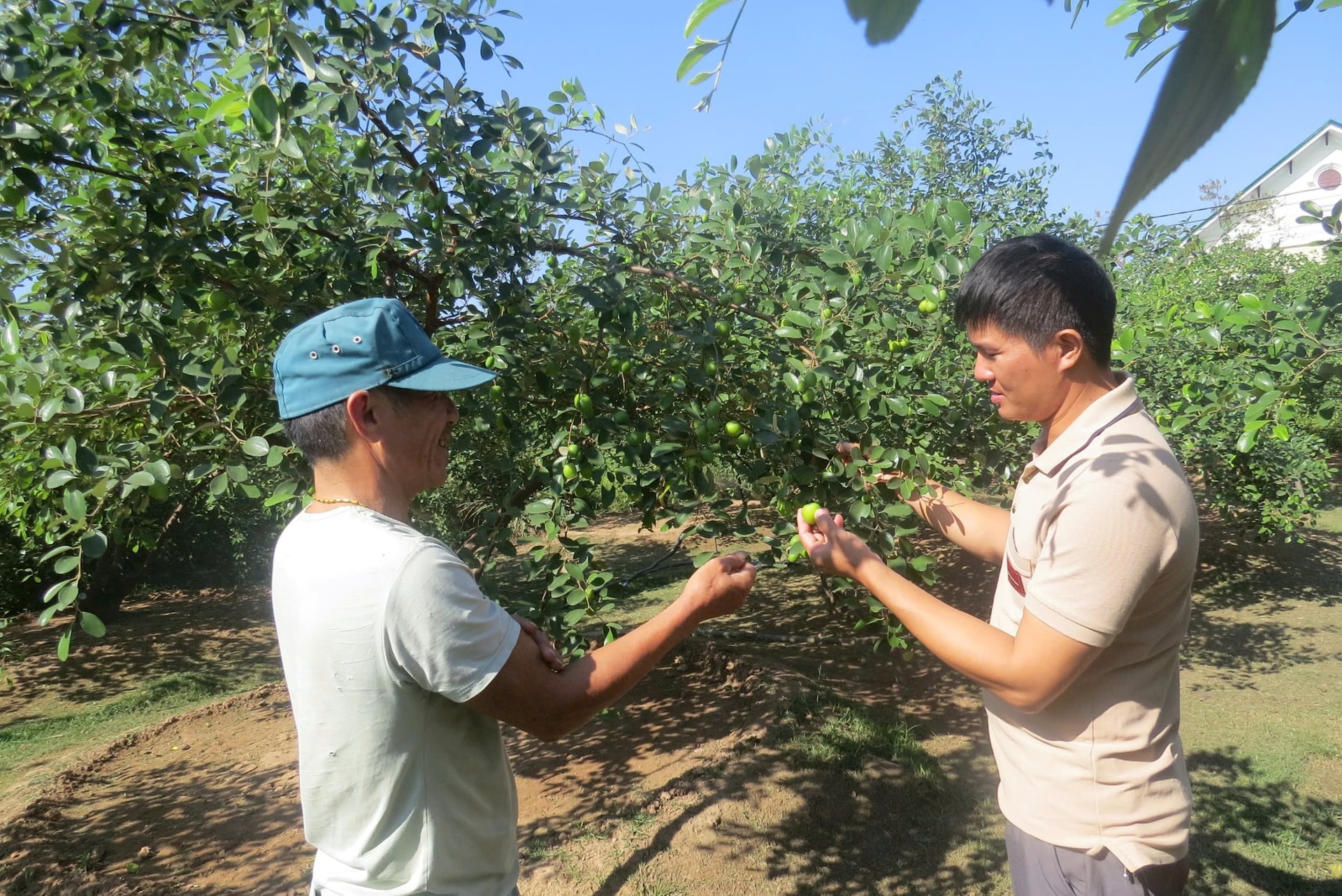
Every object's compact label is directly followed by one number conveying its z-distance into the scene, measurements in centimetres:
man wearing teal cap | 122
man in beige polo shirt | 131
